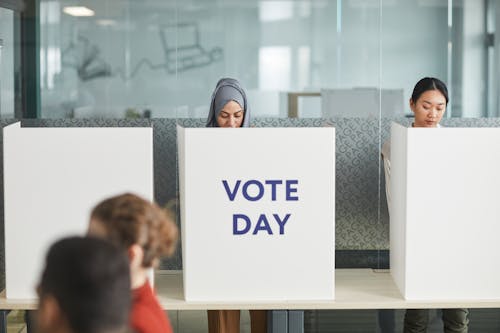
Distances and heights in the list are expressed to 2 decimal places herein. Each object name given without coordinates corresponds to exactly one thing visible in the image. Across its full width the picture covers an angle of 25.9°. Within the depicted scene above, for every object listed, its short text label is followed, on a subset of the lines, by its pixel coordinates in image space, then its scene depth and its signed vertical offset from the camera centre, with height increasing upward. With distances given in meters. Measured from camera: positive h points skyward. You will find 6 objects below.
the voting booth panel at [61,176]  3.61 -0.15
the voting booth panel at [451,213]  3.64 -0.28
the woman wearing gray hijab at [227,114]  3.96 +0.06
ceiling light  4.46 +0.49
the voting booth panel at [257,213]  3.62 -0.28
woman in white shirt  3.96 +0.03
